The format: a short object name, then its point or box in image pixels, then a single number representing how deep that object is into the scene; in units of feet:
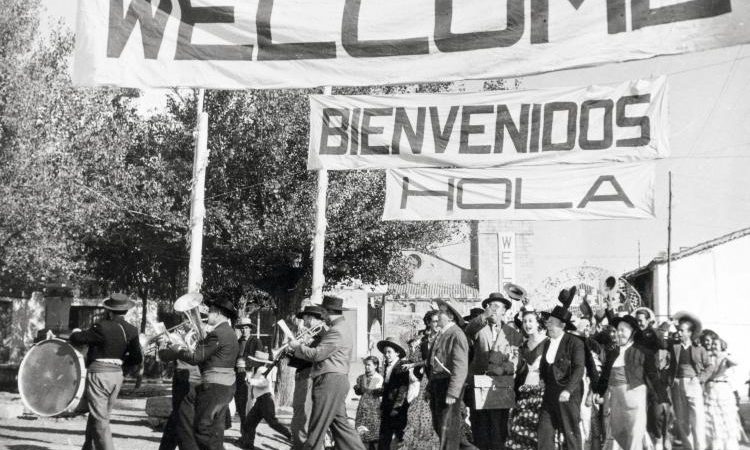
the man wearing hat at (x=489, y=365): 34.81
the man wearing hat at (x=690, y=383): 40.83
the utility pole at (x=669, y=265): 107.86
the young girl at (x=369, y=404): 35.91
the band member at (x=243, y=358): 41.34
